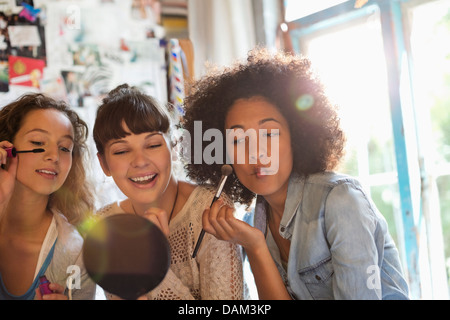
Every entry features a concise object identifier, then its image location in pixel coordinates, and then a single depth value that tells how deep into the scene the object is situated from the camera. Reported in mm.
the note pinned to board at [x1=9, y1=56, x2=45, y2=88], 1055
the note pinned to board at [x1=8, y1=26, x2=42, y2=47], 1053
